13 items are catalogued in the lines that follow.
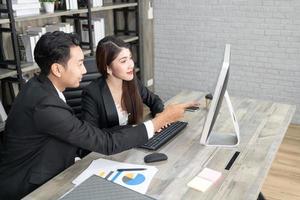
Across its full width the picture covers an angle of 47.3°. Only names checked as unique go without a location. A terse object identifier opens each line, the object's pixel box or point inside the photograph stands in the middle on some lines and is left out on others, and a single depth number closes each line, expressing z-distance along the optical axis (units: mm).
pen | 1472
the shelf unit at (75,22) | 2639
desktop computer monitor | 1527
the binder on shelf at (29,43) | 2919
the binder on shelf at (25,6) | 2695
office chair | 2479
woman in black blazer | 1992
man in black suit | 1483
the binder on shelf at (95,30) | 3660
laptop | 1070
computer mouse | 1539
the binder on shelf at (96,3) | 3617
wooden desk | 1314
